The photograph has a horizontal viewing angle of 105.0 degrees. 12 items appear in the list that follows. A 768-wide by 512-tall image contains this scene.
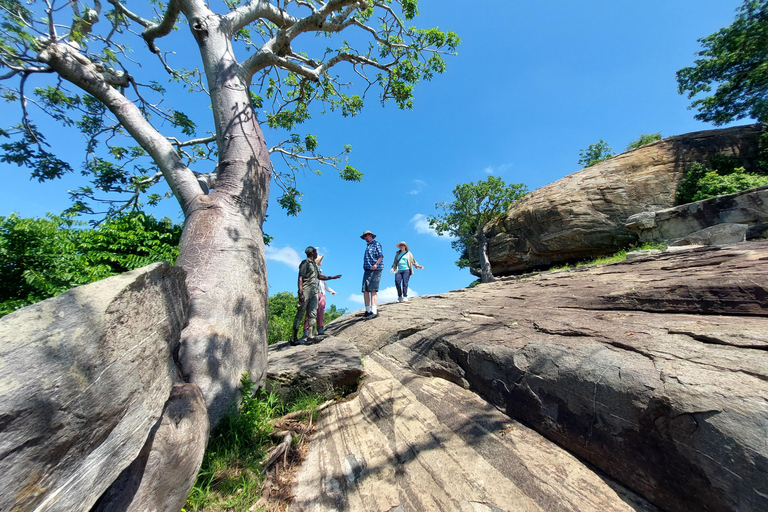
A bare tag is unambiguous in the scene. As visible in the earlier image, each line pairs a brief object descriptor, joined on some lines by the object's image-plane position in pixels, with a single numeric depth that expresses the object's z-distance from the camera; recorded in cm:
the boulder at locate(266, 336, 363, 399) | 333
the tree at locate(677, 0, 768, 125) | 1202
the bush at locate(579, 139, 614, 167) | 2431
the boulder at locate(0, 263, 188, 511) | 106
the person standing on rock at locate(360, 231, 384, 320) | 658
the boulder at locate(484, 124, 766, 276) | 1048
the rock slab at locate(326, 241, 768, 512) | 150
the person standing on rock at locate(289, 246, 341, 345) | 514
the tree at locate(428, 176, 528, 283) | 2009
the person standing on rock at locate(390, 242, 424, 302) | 805
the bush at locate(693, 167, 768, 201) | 874
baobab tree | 267
